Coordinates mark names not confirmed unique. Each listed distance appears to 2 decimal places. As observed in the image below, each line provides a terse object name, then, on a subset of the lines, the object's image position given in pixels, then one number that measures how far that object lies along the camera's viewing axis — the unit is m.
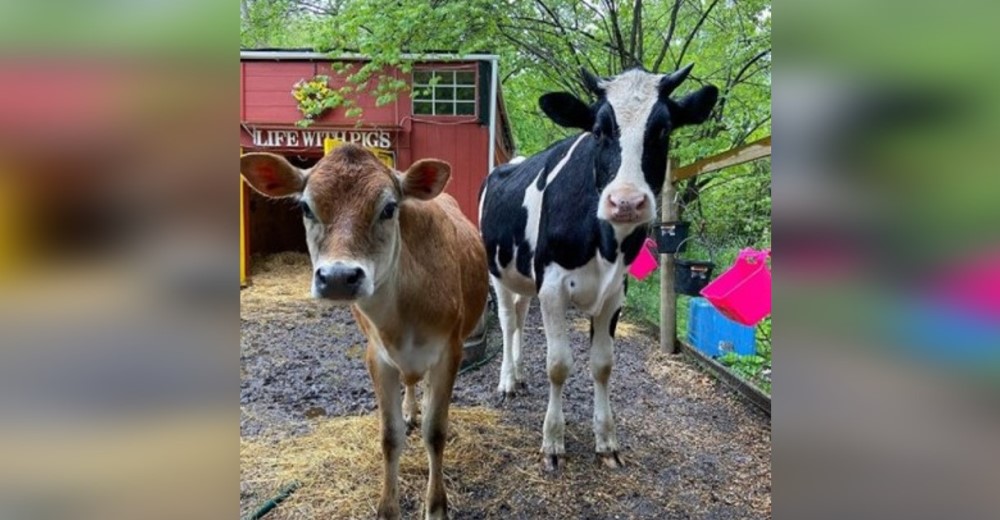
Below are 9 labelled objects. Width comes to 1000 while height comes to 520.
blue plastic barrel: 4.87
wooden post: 5.61
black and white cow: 2.82
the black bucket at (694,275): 4.36
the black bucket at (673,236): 5.00
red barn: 9.87
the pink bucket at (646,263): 6.64
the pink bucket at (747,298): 3.21
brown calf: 2.11
